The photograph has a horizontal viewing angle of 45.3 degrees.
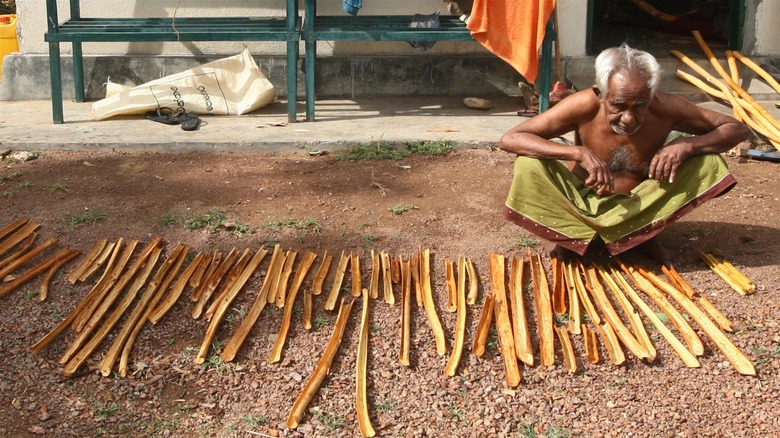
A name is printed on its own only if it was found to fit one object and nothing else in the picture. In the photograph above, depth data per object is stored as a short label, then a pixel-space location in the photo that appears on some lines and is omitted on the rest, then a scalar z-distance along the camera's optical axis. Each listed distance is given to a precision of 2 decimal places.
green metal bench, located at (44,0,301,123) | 6.71
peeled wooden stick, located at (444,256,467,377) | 3.77
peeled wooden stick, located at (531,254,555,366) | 3.82
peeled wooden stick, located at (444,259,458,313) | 4.18
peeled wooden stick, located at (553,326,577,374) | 3.75
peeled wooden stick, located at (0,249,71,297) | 4.37
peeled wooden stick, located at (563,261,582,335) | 4.03
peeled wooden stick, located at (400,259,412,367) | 3.84
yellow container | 8.40
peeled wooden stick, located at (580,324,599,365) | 3.82
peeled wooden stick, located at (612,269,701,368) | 3.78
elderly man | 4.18
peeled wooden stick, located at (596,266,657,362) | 3.84
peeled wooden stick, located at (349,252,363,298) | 4.29
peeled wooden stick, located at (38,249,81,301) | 4.34
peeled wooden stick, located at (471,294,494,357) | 3.87
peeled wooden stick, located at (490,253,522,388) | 3.72
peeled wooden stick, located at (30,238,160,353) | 3.93
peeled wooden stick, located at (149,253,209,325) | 4.12
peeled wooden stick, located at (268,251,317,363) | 3.88
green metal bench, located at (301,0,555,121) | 6.82
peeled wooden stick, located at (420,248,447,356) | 3.90
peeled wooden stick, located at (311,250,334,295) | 4.30
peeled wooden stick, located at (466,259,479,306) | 4.24
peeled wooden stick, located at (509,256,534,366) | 3.82
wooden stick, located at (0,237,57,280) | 4.52
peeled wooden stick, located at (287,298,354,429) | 3.50
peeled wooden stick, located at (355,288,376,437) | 3.45
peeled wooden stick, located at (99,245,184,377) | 3.82
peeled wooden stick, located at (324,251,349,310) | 4.18
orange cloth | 6.74
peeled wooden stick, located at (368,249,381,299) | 4.27
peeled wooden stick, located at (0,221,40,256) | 4.77
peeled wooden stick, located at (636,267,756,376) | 3.72
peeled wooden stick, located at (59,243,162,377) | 3.82
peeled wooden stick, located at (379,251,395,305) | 4.25
